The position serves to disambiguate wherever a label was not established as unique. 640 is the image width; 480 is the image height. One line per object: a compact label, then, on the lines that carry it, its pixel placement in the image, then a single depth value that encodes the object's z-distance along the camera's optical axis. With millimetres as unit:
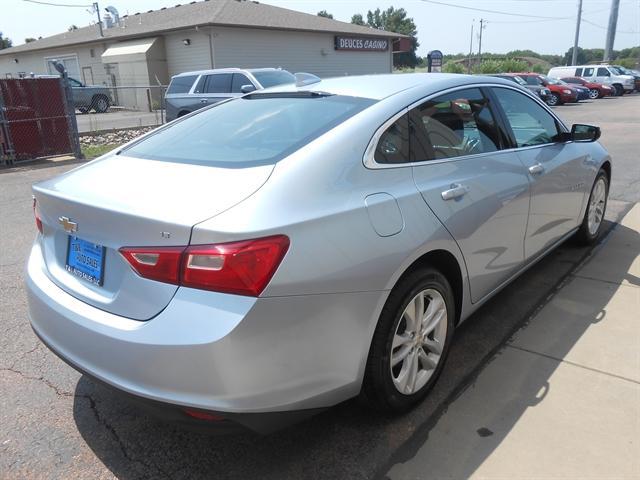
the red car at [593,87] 31430
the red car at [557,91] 26344
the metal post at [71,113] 10734
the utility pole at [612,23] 47844
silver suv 12469
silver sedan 1912
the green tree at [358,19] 105344
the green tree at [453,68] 50375
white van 33625
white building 25141
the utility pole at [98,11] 33422
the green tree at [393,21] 97812
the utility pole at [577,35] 45909
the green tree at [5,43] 68562
